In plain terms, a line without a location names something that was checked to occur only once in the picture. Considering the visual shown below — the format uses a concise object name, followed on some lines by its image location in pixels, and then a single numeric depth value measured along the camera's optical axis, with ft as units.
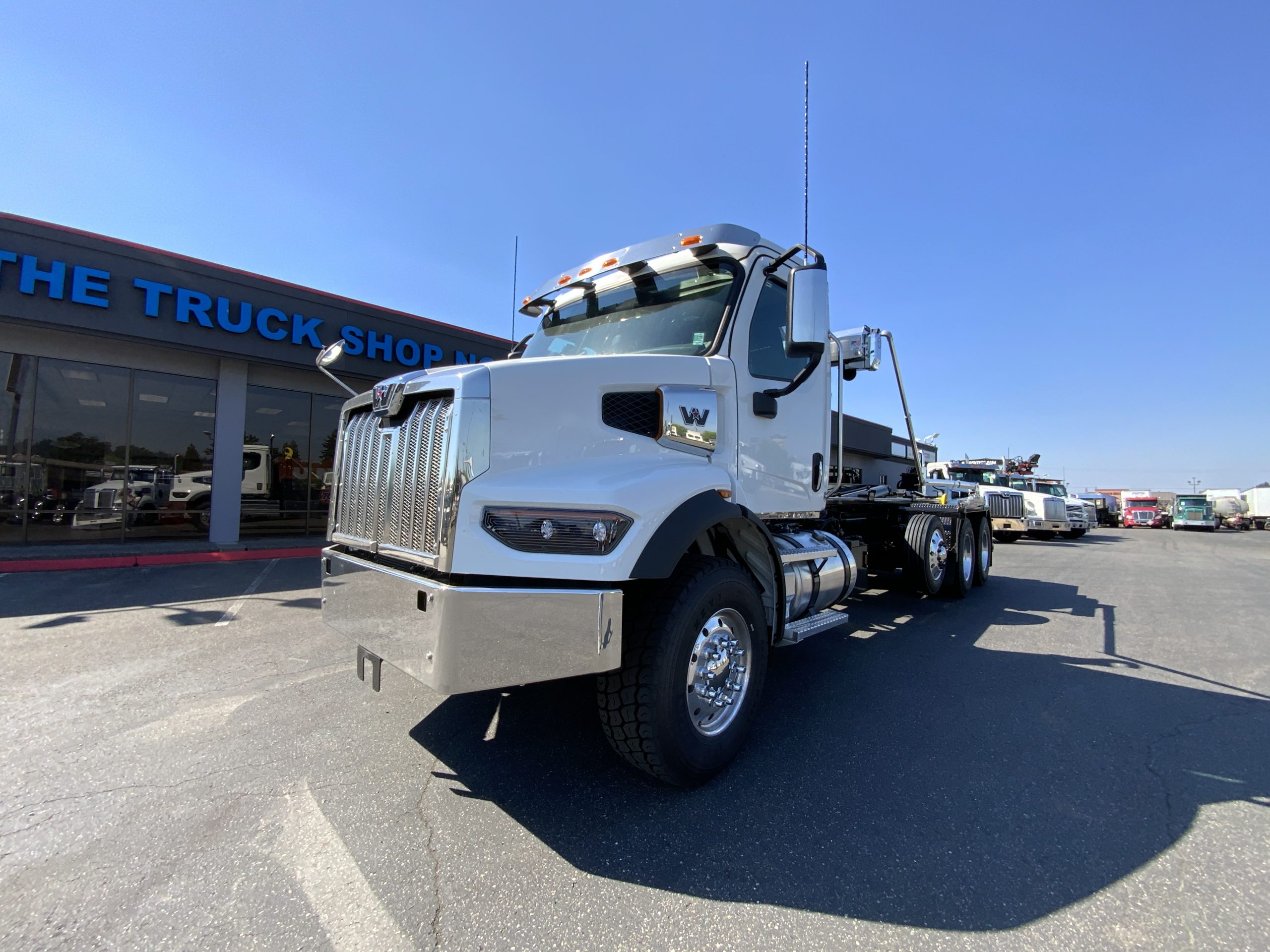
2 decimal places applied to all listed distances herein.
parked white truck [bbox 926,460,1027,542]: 52.65
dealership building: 29.91
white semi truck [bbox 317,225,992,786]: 7.55
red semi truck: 150.82
